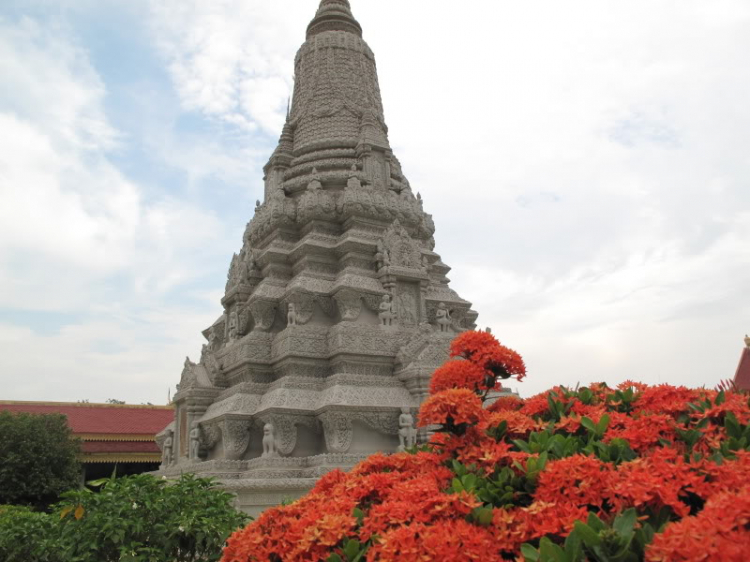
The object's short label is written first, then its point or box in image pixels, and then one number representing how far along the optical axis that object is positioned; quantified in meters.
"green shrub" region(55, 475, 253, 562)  6.18
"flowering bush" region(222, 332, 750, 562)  2.96
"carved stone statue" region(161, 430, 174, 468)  15.91
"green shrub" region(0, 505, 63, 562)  7.18
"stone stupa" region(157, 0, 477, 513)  12.80
